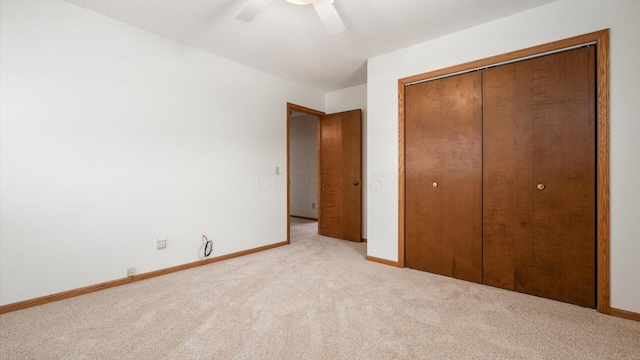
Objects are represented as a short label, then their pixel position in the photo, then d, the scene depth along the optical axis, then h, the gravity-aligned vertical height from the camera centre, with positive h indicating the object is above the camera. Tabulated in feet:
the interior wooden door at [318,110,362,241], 13.70 +0.05
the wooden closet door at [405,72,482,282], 8.32 +0.00
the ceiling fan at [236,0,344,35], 6.15 +3.90
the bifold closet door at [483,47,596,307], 6.73 -0.01
